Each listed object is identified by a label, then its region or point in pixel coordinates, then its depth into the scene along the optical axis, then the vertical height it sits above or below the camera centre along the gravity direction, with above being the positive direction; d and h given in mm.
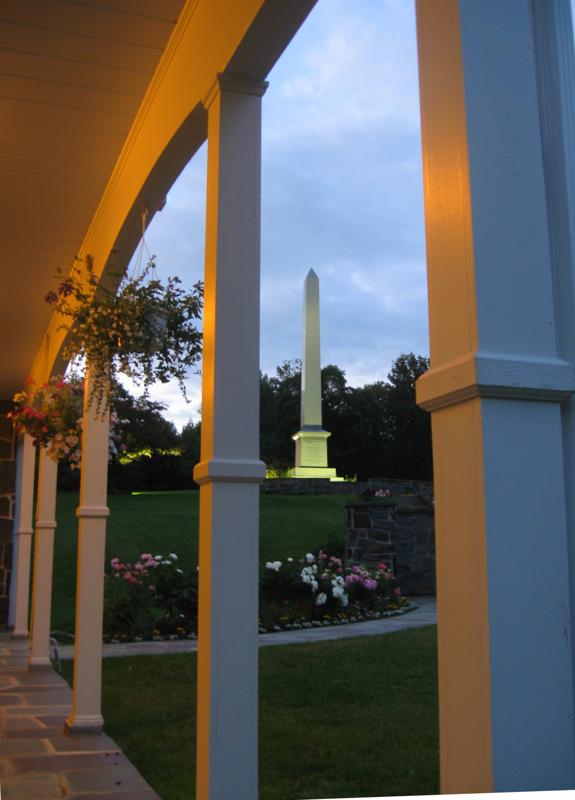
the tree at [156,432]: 20531 +2282
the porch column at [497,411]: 1008 +130
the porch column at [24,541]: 7988 -231
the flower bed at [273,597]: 7910 -841
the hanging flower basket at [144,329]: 3201 +721
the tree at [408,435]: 29844 +2812
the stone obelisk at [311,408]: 19109 +2535
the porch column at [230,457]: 2016 +150
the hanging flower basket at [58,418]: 4586 +543
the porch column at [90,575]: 4227 -304
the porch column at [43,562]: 6008 -327
